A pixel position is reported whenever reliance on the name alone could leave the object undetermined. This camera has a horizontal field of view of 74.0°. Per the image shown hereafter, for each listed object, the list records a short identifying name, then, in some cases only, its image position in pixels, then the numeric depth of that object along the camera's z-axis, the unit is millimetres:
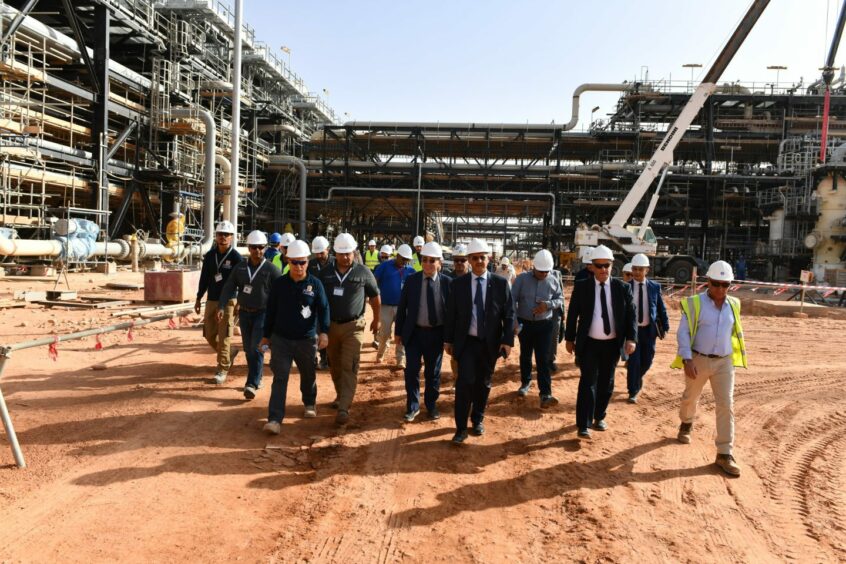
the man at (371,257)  11322
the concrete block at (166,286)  12484
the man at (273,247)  8492
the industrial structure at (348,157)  21484
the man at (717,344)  4906
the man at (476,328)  5219
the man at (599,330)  5438
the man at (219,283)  6922
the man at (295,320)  5406
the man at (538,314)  6609
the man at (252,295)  6375
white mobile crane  23172
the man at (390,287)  8469
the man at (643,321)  6793
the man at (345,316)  5793
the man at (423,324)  5746
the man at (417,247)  9853
